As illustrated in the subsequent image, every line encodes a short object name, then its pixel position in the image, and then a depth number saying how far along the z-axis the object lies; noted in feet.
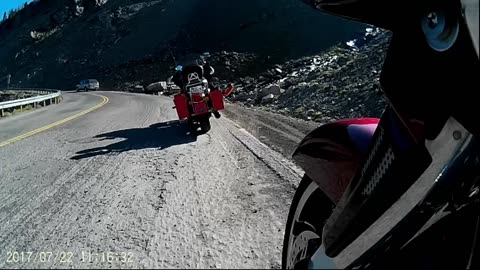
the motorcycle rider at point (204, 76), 30.86
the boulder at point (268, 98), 57.62
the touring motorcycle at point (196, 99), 28.71
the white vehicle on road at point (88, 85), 173.06
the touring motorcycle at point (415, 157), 3.74
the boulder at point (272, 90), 60.92
